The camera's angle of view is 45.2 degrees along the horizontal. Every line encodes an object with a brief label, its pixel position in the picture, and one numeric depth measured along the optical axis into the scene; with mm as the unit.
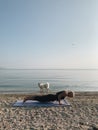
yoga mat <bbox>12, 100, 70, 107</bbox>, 6455
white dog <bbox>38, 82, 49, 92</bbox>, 11275
